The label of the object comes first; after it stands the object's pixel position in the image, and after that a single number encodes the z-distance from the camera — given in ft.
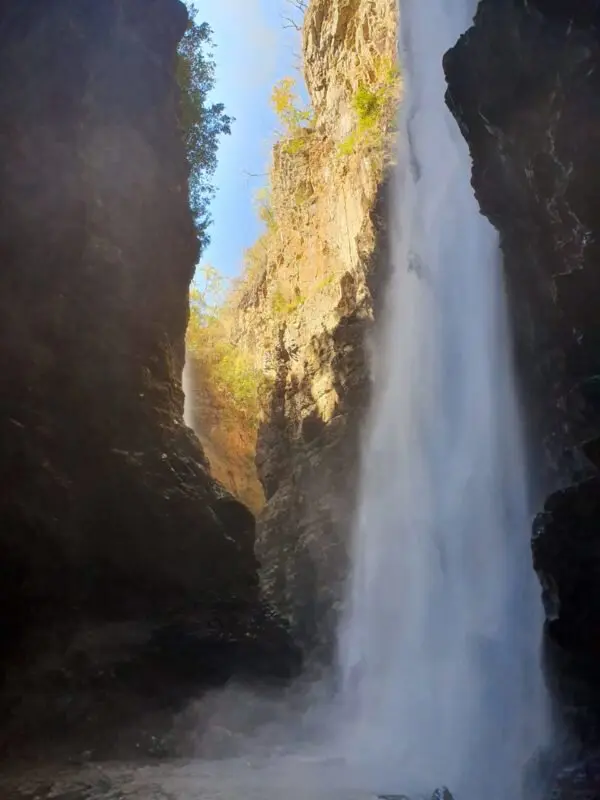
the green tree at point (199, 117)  62.13
